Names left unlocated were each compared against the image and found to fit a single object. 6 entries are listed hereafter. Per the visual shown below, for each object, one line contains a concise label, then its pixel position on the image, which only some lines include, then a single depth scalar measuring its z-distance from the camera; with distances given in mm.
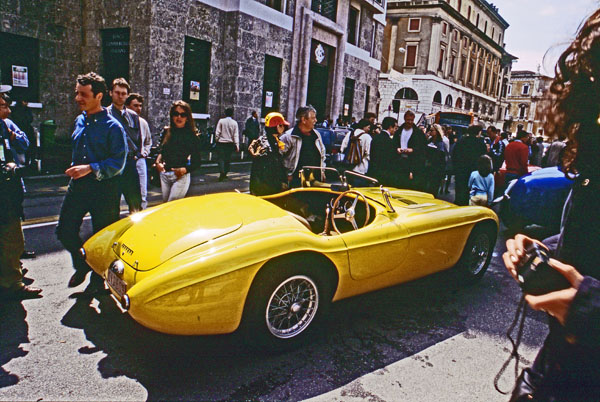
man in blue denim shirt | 3855
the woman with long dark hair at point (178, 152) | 5285
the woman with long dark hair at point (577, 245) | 1174
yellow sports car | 2695
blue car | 6086
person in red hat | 5672
